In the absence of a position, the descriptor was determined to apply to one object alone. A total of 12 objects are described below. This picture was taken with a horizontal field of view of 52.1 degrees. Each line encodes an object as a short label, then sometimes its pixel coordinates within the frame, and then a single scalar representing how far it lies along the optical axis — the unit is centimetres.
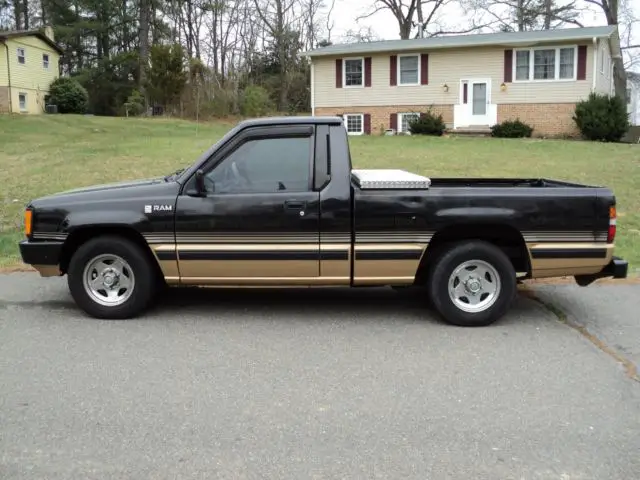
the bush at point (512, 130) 2733
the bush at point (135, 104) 3897
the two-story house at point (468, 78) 2817
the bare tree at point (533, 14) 4131
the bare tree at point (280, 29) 4499
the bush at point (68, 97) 3759
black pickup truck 569
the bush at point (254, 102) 3600
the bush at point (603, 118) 2591
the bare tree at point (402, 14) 4447
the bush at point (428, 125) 2803
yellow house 3550
